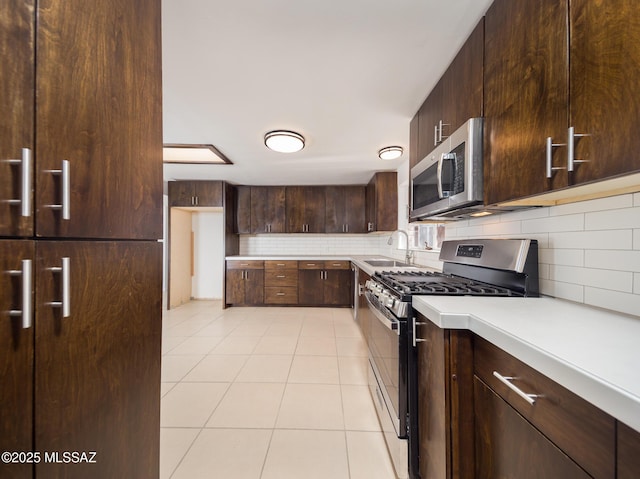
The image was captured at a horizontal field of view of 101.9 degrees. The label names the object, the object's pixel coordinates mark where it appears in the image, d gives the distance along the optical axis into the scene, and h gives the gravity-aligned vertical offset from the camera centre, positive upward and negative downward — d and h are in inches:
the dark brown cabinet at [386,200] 149.6 +23.9
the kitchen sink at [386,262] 124.4 -10.6
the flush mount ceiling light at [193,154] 111.8 +42.0
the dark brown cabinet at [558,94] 24.8 +17.9
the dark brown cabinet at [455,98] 49.2 +32.6
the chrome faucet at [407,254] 120.0 -6.2
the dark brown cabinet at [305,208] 187.9 +24.0
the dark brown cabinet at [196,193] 175.9 +32.3
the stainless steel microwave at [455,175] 48.7 +14.2
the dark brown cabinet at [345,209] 187.0 +23.3
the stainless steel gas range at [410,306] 46.1 -12.7
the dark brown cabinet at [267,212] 188.7 +21.1
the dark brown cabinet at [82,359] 22.6 -12.8
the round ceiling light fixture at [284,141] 96.3 +38.5
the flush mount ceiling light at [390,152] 111.8 +39.3
